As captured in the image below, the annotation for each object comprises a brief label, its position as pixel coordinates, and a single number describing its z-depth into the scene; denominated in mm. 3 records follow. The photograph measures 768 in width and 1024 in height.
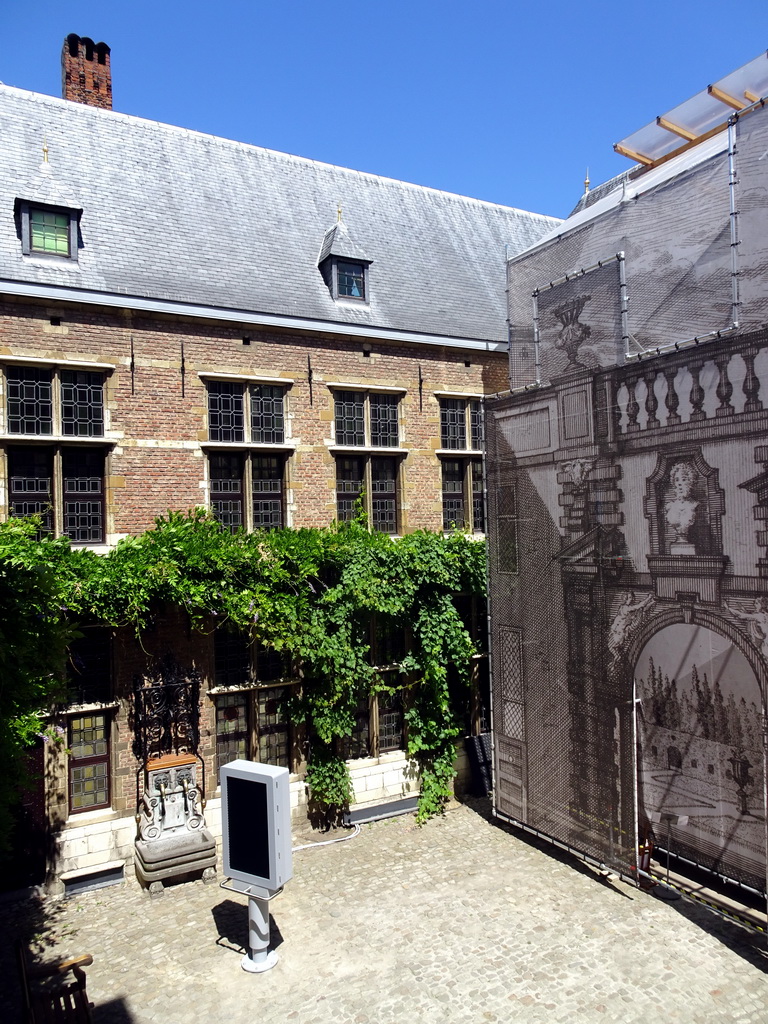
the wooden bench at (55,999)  5643
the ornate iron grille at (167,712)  9328
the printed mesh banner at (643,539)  7453
